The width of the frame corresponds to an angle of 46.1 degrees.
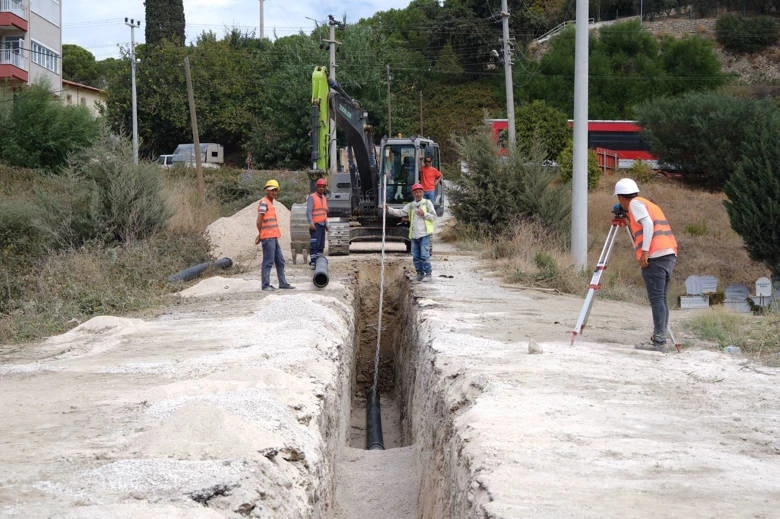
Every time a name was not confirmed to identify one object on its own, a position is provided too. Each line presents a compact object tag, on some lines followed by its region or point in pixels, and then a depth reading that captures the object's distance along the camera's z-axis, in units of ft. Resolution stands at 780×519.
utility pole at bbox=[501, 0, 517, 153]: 95.87
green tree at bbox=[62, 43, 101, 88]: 252.83
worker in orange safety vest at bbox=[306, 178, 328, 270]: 48.85
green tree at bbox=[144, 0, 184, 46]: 178.50
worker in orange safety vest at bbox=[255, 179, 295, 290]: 43.09
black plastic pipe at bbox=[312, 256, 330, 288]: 45.62
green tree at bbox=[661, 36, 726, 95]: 180.14
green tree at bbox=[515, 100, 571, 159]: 130.21
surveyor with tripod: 29.25
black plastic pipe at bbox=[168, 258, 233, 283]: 53.01
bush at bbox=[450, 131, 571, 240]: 72.63
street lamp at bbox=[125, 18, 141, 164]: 139.67
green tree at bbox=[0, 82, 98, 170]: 111.45
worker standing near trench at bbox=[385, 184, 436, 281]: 46.32
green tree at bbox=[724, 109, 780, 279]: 77.05
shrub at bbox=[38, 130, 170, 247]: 59.11
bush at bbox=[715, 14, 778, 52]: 201.46
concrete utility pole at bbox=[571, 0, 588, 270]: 53.31
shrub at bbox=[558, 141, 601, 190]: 117.39
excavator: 63.00
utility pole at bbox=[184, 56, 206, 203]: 96.99
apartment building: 135.54
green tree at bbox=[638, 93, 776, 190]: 120.37
